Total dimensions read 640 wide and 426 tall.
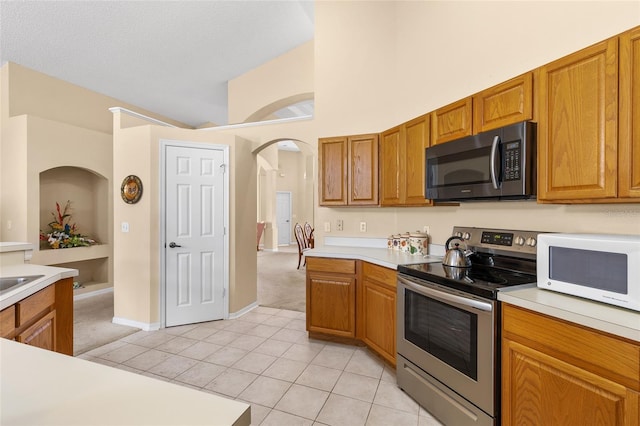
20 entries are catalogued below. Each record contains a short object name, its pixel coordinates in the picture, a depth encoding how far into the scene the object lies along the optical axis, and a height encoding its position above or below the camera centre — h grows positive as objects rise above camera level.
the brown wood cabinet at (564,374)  1.16 -0.68
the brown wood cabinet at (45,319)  1.56 -0.62
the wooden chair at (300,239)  7.40 -0.69
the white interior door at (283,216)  11.97 -0.21
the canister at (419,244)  2.98 -0.31
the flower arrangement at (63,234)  4.62 -0.35
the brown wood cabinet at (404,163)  2.73 +0.44
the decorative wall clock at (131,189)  3.55 +0.24
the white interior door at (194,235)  3.61 -0.29
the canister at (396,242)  3.22 -0.32
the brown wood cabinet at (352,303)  2.59 -0.85
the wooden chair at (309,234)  8.51 -0.66
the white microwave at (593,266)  1.30 -0.26
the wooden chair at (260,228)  10.02 -0.55
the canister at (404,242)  3.09 -0.31
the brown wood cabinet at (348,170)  3.27 +0.43
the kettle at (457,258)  2.26 -0.34
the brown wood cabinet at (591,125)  1.43 +0.43
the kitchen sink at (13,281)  1.86 -0.42
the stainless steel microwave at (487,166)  1.86 +0.30
